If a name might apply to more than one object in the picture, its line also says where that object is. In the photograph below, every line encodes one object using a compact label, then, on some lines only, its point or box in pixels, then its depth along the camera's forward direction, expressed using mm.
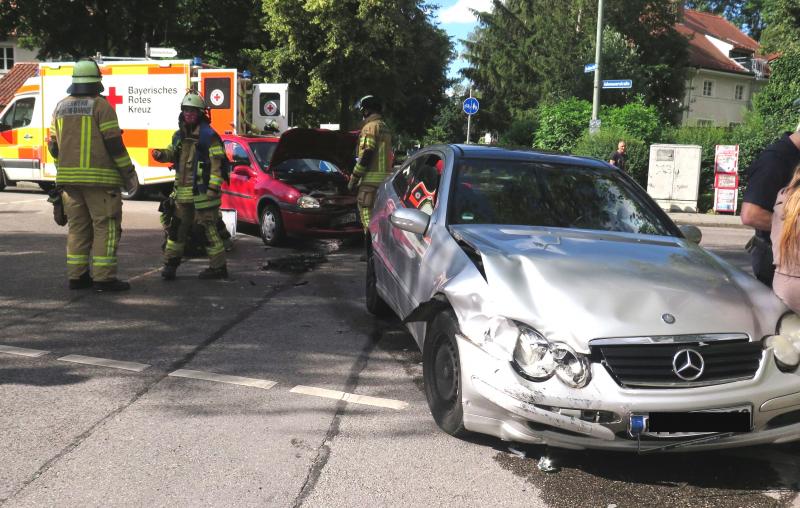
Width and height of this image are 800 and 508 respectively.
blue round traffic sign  22281
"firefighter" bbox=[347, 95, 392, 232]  8789
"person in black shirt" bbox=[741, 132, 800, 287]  4141
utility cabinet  19812
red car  10133
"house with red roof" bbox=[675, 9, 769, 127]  48969
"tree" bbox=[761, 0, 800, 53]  26656
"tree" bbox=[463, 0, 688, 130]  36188
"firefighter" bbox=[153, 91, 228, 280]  7527
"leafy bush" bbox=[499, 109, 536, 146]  34625
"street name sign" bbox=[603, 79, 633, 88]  18672
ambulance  15164
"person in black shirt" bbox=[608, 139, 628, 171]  18297
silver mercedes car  3105
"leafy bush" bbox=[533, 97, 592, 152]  24312
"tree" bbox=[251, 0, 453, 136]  26500
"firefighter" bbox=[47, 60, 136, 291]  6734
